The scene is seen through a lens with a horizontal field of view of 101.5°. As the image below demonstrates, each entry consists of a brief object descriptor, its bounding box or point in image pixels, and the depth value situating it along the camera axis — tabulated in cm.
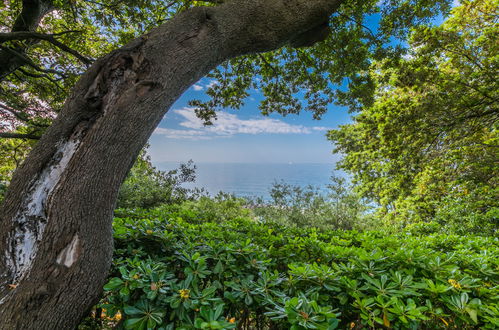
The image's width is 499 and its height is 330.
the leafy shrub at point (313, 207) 910
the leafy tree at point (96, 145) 122
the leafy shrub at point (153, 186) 814
